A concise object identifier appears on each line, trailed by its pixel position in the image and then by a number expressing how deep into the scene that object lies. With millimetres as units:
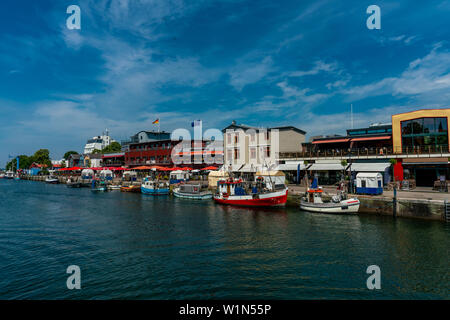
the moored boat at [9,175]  142500
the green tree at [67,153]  164000
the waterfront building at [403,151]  37625
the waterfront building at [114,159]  97125
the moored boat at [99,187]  64381
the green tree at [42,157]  154550
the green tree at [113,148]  130750
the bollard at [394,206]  28266
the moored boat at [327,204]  30156
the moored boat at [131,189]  60184
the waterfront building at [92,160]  113338
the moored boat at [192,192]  46312
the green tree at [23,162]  166900
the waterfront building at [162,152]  74000
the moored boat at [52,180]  95538
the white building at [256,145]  52500
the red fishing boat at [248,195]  35500
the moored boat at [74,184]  78750
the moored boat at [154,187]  53938
